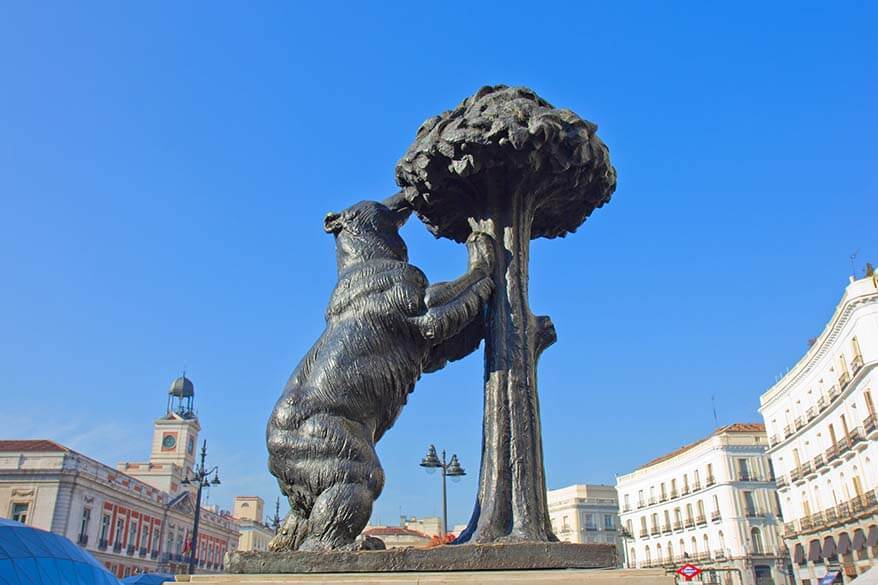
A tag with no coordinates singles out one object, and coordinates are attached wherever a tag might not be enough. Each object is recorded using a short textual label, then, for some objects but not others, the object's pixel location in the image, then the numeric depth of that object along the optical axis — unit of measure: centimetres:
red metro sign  3559
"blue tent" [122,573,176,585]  2188
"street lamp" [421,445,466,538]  1588
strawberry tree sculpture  385
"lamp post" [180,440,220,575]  2186
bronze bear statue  341
